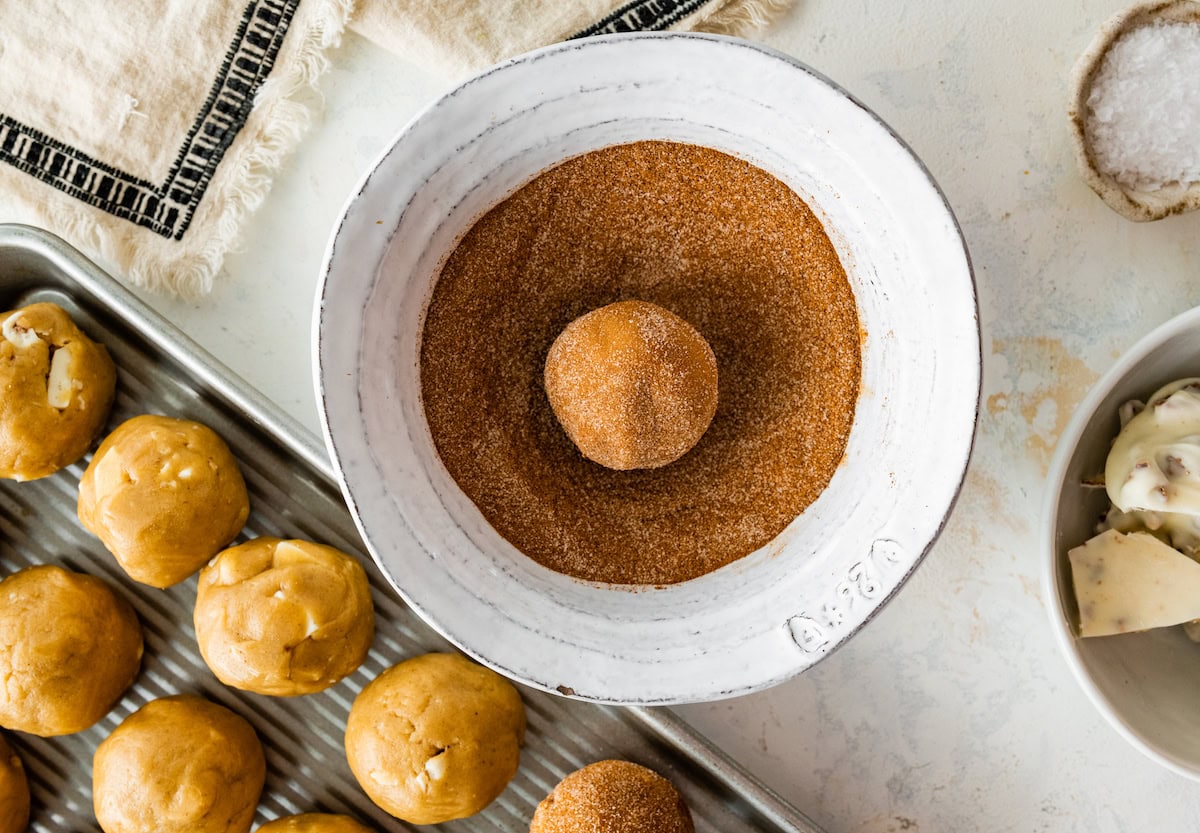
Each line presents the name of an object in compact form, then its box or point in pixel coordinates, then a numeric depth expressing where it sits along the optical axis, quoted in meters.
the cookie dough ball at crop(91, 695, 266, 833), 0.56
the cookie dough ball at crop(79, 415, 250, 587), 0.56
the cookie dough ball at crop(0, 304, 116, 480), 0.56
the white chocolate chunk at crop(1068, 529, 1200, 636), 0.56
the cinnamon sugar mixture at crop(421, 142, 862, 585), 0.53
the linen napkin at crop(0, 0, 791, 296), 0.57
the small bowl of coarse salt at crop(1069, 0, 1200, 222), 0.57
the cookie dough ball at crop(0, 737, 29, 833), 0.57
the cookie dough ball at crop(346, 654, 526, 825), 0.56
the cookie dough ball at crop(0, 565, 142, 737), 0.56
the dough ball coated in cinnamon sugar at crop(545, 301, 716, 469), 0.52
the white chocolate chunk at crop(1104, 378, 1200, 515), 0.55
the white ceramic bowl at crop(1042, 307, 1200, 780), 0.55
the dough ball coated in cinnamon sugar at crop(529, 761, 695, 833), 0.55
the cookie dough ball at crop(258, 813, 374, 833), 0.57
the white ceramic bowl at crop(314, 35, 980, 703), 0.51
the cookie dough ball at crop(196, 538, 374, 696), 0.56
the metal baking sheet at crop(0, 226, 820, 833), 0.58
